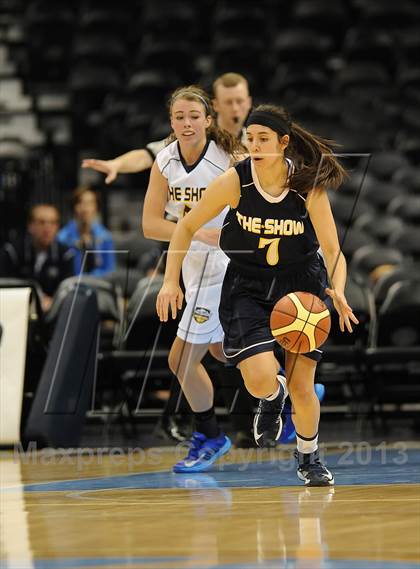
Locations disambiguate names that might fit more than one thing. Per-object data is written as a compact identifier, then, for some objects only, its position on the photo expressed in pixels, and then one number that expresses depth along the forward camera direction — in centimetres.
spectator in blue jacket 1886
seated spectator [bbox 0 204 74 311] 1812
